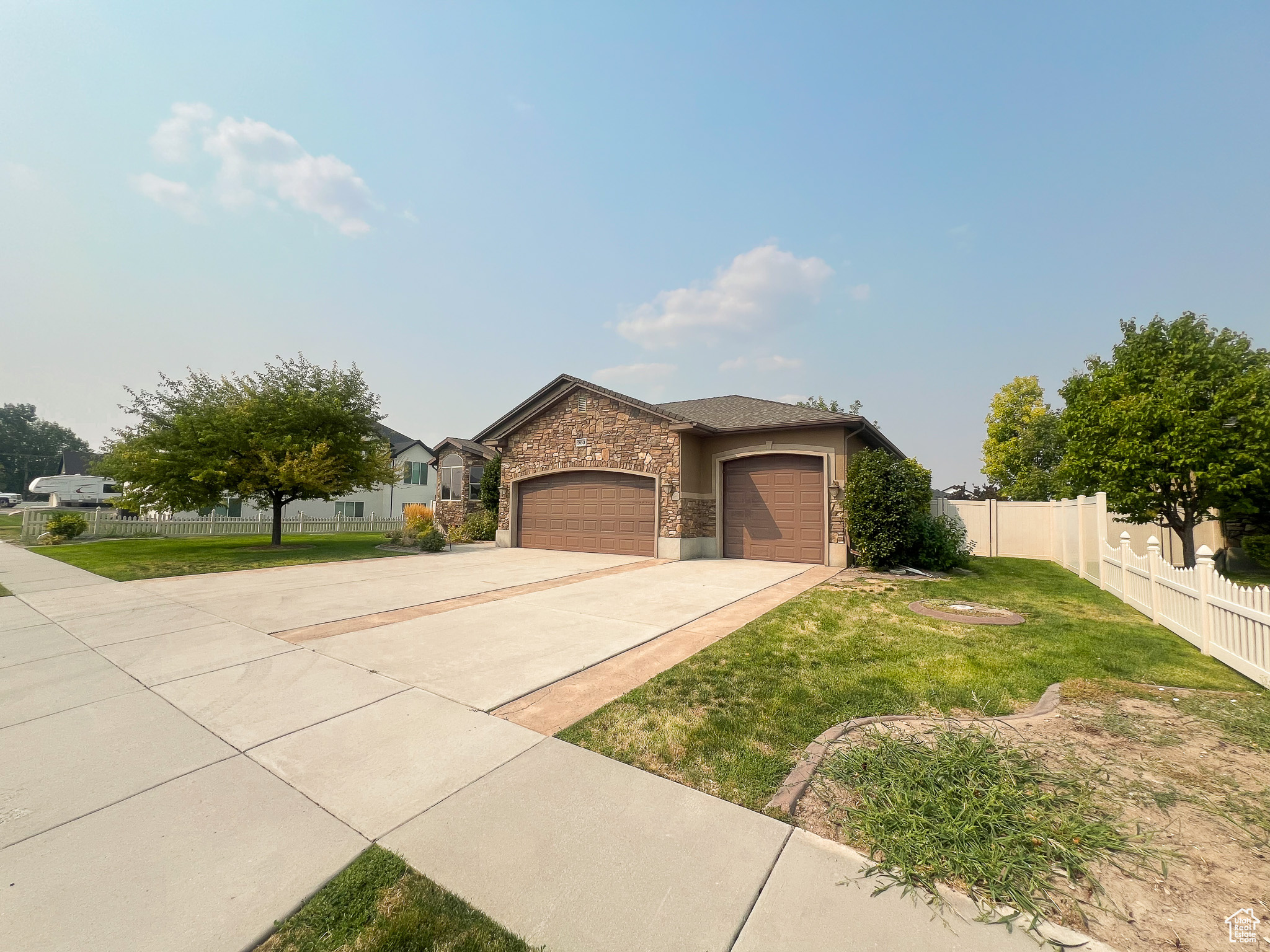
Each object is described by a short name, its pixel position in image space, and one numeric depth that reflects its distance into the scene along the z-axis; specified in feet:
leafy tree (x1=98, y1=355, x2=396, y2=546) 46.42
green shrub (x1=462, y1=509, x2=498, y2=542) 69.04
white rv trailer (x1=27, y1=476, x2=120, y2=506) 125.80
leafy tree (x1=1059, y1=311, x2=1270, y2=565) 34.19
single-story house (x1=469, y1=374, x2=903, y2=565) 44.86
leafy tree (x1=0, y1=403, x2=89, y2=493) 212.43
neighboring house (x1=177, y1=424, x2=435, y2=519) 106.42
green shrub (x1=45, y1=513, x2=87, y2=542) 61.77
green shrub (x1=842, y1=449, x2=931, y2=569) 39.27
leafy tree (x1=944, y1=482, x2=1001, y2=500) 79.15
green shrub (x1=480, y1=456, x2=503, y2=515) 70.64
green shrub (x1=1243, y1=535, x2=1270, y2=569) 38.11
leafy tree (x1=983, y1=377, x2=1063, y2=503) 92.17
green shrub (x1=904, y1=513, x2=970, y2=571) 39.70
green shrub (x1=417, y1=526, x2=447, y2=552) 54.13
